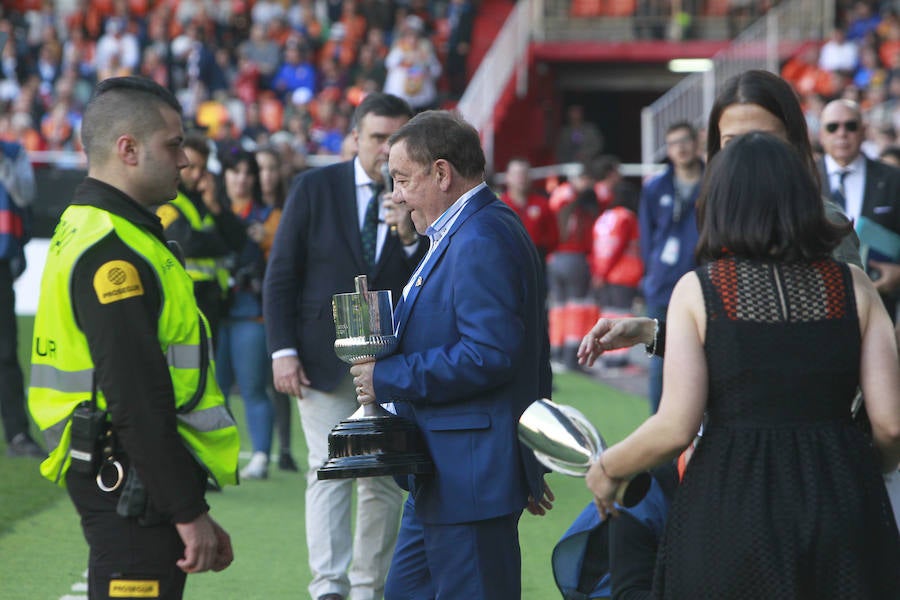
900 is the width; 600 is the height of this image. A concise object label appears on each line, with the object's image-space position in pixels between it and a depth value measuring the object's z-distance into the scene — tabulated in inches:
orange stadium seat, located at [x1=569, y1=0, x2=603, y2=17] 2052.2
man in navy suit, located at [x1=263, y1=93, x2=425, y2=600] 420.5
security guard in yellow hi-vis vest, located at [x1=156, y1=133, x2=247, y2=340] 573.9
